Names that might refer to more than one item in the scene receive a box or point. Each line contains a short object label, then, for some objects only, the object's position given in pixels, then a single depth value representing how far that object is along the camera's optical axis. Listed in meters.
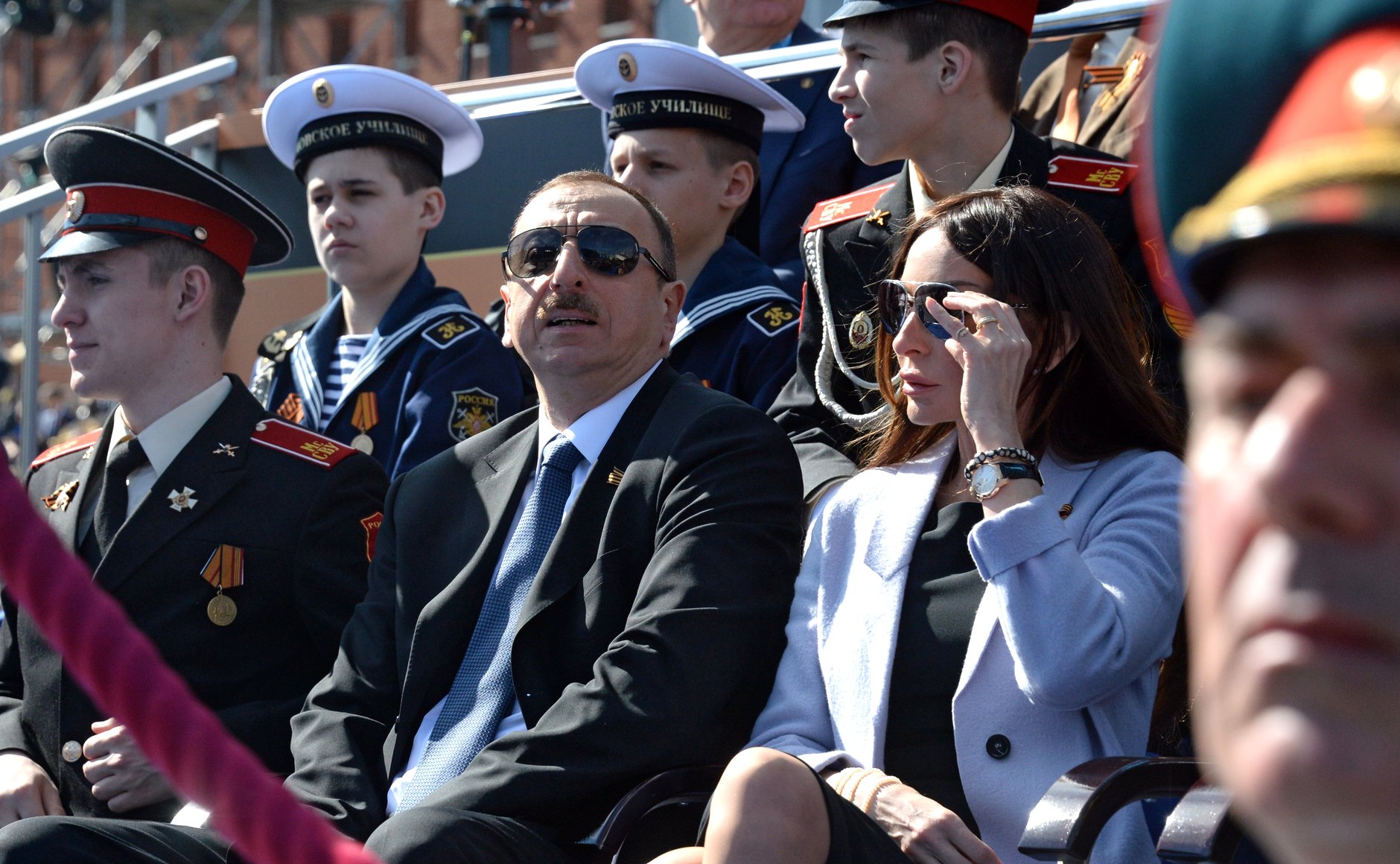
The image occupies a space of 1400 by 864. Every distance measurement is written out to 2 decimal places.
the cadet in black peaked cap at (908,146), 7.49
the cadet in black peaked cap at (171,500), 7.01
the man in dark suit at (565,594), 5.59
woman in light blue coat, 5.02
